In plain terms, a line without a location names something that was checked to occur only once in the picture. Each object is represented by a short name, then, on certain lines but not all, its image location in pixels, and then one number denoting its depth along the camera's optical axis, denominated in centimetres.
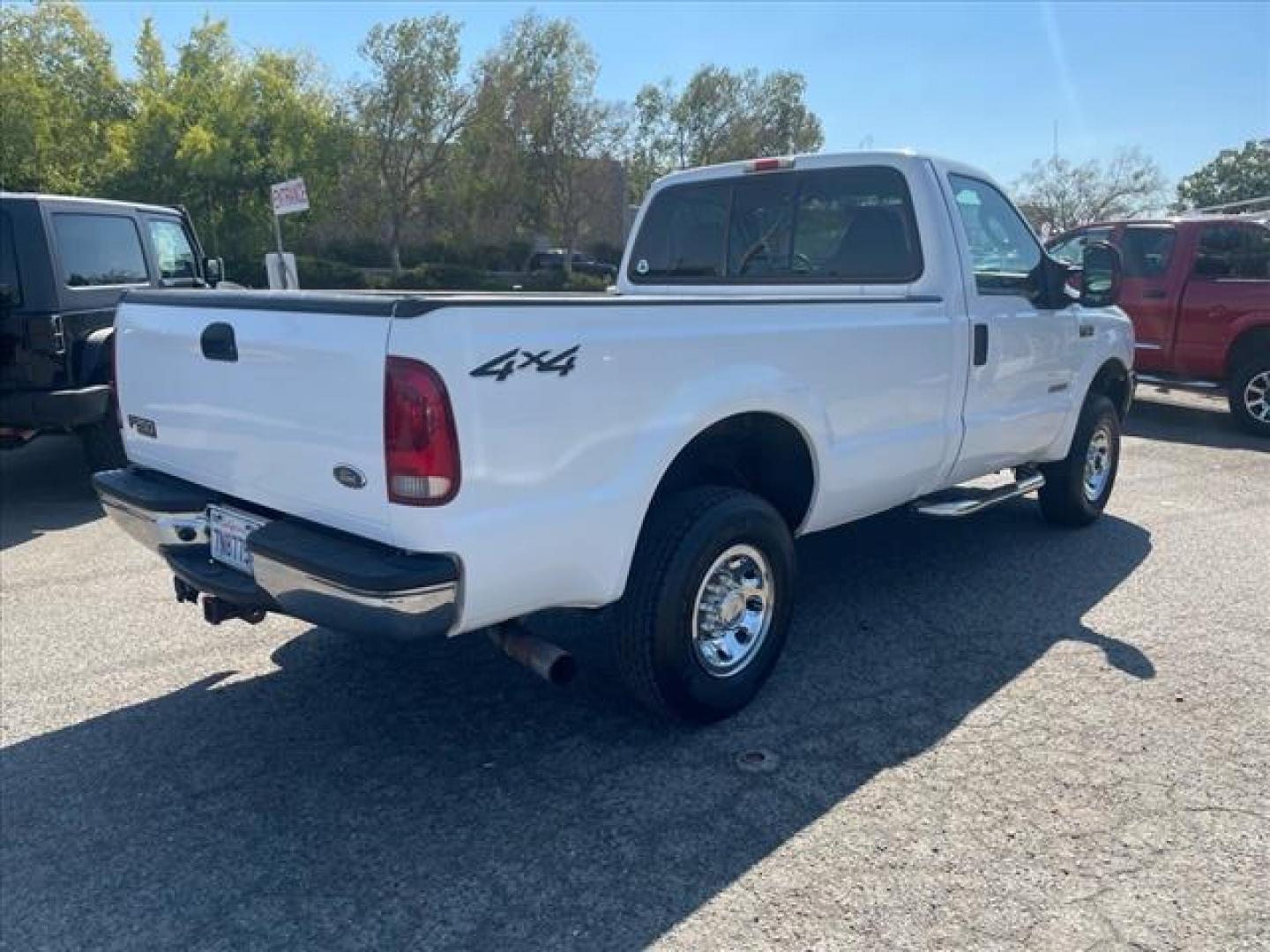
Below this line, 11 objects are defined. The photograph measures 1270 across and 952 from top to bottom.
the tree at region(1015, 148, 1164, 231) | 4050
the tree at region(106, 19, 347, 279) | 2823
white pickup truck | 245
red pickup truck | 923
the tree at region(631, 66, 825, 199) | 4428
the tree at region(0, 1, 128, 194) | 2769
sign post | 1099
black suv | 614
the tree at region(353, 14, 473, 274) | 3538
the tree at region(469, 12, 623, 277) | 3775
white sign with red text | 1098
